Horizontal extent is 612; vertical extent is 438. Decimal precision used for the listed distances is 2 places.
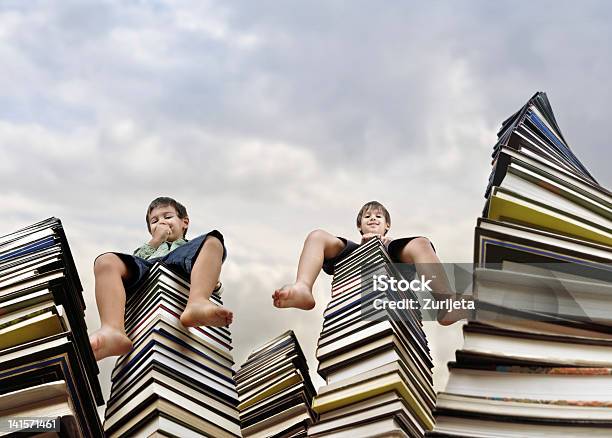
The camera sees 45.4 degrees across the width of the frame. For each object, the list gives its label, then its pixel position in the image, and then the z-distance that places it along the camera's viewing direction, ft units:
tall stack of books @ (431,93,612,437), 3.18
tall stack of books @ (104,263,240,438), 4.71
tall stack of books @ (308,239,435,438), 4.43
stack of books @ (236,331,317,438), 6.72
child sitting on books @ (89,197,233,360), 7.23
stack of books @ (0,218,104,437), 3.03
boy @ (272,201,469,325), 10.31
